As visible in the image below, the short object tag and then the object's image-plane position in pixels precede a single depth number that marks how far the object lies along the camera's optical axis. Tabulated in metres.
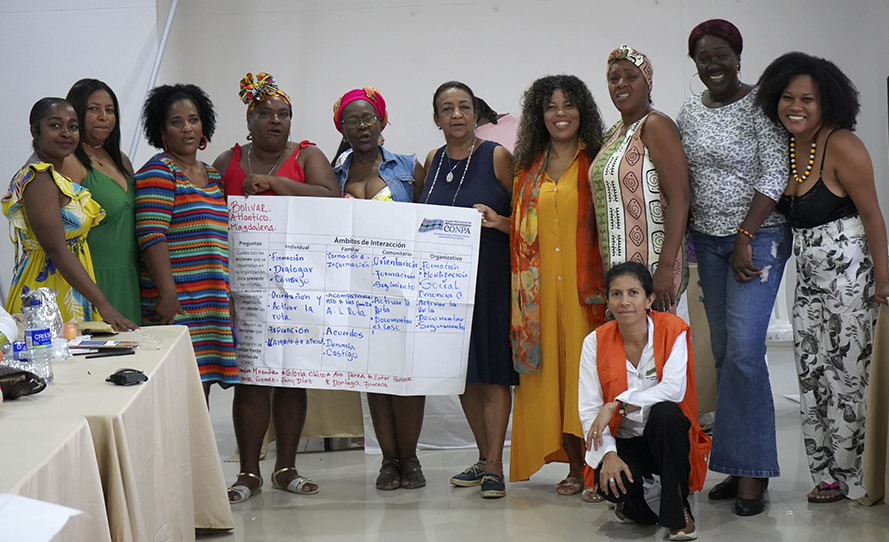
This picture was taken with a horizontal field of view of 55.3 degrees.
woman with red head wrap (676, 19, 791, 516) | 3.00
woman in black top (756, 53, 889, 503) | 2.90
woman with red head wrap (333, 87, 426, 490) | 3.54
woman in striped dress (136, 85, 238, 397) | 3.15
